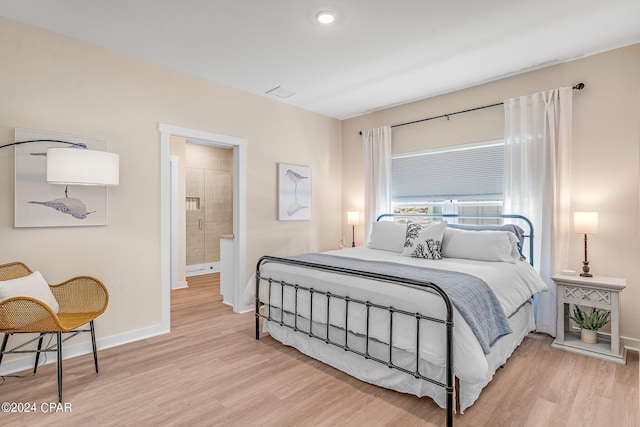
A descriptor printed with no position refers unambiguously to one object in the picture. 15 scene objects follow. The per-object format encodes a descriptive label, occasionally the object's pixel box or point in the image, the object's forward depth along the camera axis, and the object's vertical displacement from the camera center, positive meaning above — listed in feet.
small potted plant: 10.04 -3.24
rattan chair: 7.23 -2.25
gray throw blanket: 6.78 -1.79
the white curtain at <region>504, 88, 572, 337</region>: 11.22 +1.21
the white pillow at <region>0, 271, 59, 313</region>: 7.61 -1.73
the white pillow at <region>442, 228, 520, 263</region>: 10.54 -1.05
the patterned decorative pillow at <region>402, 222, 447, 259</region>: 11.25 -0.94
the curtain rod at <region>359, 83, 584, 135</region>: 11.03 +4.06
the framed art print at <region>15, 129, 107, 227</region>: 8.98 +0.52
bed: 6.77 -2.20
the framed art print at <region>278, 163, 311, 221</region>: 15.44 +0.95
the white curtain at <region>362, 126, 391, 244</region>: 16.24 +1.87
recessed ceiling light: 8.57 +4.99
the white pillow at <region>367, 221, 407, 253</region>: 13.08 -0.90
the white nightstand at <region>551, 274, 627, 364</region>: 9.46 -2.61
